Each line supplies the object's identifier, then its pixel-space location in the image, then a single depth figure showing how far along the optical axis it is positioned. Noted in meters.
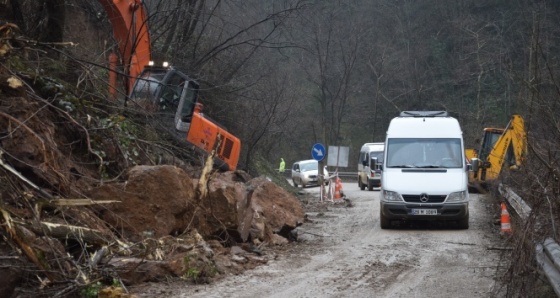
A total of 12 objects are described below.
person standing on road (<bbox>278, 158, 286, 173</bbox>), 50.11
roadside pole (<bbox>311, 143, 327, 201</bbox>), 28.88
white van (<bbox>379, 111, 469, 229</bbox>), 17.89
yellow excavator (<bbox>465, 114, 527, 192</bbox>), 28.76
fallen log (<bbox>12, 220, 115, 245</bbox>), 8.90
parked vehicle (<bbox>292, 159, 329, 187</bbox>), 45.28
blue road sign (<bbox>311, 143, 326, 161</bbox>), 28.89
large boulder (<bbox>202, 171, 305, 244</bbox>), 13.38
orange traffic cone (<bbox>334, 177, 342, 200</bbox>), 30.17
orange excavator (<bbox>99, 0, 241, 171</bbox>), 17.97
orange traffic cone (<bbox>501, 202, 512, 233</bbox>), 16.25
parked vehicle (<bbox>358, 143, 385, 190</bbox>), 37.12
